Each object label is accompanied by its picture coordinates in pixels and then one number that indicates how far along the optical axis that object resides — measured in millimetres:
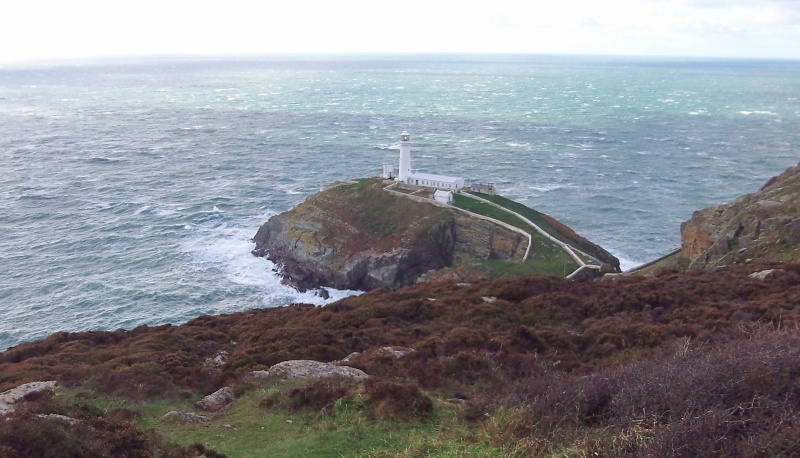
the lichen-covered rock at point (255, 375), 20969
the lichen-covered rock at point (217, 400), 19031
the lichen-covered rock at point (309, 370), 20578
